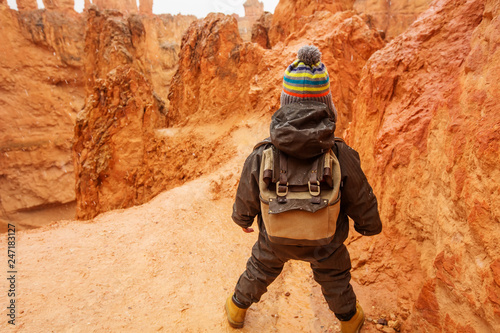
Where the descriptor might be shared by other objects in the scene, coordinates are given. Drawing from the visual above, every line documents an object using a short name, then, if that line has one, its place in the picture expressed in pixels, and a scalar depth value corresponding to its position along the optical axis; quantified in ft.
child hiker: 4.97
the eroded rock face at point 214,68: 26.94
